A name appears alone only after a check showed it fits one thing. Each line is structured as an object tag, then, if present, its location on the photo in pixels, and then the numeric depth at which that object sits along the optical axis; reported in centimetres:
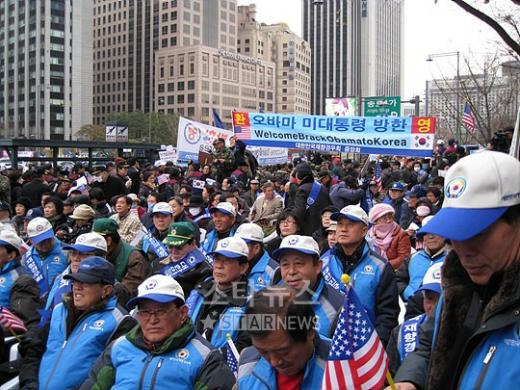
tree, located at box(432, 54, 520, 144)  1988
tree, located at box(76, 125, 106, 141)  8294
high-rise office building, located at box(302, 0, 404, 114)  5897
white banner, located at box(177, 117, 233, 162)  1519
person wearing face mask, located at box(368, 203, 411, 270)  628
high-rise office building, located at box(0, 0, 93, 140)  10975
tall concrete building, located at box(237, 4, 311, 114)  13225
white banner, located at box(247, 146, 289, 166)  1650
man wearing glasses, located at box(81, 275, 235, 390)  330
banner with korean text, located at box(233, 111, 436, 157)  1112
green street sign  3209
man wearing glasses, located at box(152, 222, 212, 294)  527
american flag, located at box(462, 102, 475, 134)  1986
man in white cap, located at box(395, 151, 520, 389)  158
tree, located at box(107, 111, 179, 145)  8968
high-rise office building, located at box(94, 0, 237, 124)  12900
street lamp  2246
